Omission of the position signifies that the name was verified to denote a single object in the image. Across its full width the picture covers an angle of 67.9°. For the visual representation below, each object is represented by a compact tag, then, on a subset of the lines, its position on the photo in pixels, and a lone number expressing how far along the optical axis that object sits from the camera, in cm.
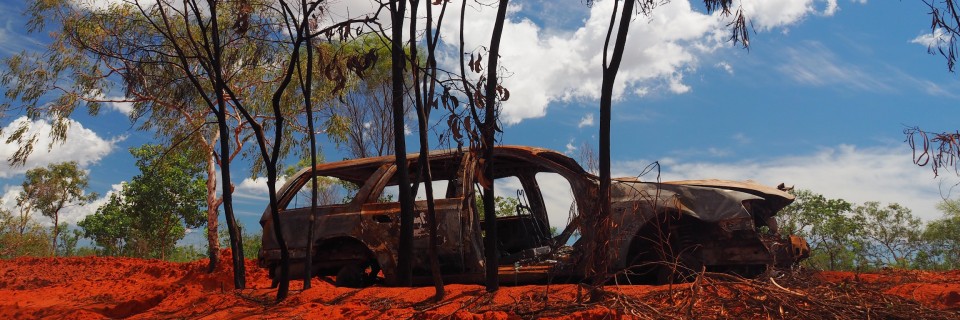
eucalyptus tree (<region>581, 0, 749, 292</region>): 538
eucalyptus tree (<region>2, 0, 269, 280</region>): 1395
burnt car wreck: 660
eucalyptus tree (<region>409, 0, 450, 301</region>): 633
